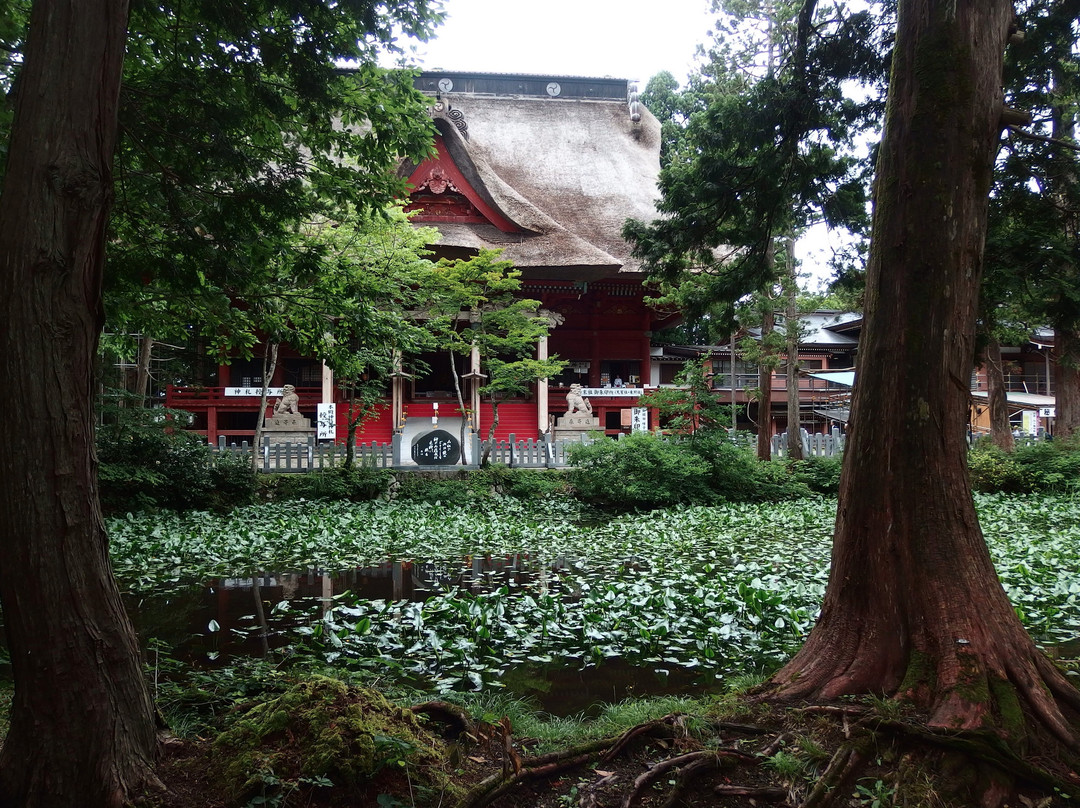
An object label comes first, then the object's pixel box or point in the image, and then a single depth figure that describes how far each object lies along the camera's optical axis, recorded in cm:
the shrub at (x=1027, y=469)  1288
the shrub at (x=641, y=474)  1222
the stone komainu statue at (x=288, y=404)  1664
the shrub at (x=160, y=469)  1012
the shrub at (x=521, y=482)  1341
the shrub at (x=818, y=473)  1423
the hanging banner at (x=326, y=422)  1576
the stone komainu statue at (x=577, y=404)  1748
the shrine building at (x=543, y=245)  1784
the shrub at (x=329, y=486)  1256
